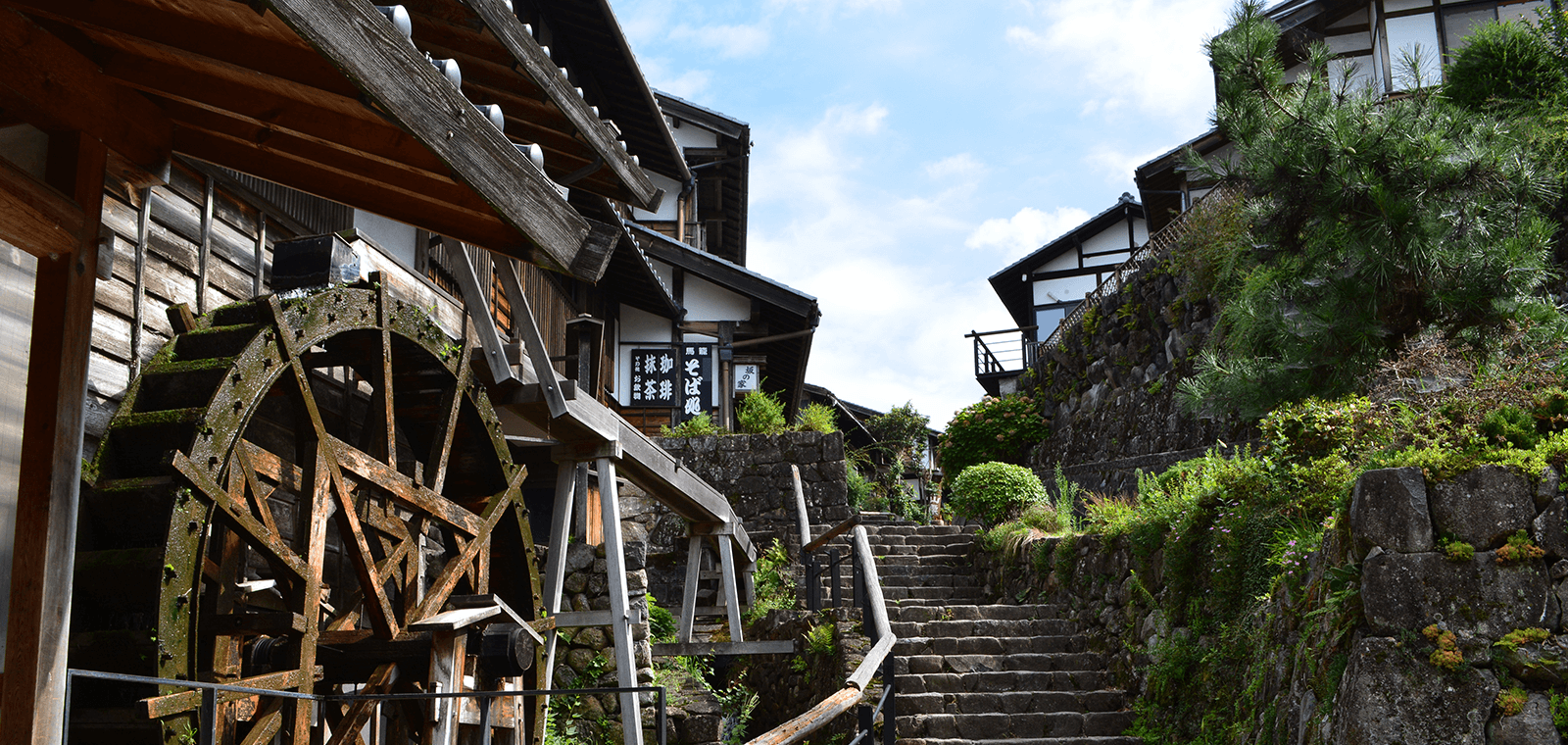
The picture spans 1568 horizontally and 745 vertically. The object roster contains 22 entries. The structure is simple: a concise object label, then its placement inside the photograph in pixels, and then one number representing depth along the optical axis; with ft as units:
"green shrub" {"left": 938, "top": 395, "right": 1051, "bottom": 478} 68.54
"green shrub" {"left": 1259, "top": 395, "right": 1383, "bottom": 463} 20.48
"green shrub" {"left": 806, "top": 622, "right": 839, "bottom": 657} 32.27
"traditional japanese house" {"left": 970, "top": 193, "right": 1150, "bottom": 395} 93.40
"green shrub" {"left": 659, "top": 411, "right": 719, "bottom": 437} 48.49
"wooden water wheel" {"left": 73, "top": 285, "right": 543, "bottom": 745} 14.73
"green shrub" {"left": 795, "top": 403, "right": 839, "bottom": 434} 49.73
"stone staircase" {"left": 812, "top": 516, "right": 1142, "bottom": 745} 24.75
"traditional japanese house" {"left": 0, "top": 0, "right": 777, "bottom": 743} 9.50
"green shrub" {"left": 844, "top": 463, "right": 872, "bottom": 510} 53.31
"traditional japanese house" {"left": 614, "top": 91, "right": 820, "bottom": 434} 49.88
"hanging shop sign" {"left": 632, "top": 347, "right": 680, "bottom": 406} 49.57
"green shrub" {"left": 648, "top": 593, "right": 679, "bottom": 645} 37.81
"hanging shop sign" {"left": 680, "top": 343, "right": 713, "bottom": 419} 50.62
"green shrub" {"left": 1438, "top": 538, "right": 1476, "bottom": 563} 16.10
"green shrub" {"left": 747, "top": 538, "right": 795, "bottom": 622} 41.11
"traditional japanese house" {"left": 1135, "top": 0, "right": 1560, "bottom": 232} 57.93
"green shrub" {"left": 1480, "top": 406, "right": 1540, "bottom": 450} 17.40
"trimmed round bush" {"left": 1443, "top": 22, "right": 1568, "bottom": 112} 39.70
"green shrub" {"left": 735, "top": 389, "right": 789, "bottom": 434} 49.42
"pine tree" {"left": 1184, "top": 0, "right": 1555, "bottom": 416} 23.35
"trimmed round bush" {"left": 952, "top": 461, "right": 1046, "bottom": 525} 40.88
